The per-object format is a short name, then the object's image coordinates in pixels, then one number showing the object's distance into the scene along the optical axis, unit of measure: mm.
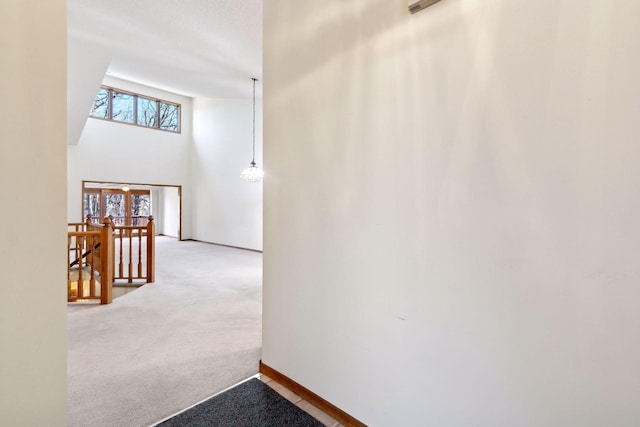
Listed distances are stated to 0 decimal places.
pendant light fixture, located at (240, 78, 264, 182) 6402
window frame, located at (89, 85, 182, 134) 8016
